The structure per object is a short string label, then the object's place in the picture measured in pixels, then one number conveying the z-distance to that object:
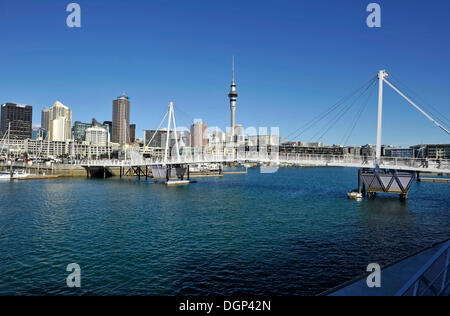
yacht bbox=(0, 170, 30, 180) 83.60
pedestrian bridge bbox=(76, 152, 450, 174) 42.12
